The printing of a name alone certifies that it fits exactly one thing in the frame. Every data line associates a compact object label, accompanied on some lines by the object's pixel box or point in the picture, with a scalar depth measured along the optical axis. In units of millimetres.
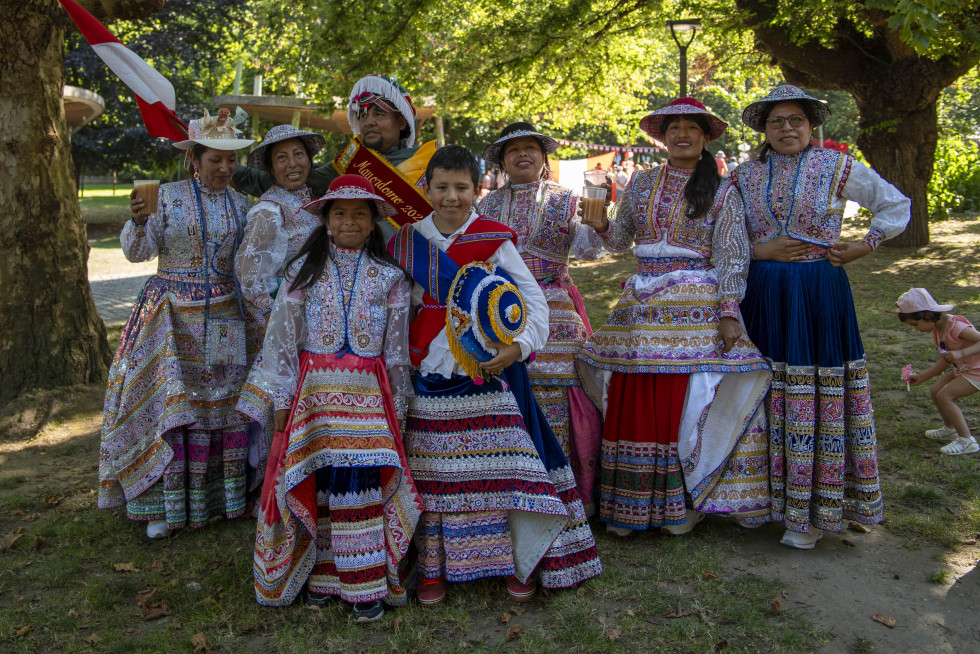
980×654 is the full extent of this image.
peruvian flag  4012
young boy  3197
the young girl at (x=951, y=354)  4859
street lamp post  10202
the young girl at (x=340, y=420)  3059
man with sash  3844
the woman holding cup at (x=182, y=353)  3932
